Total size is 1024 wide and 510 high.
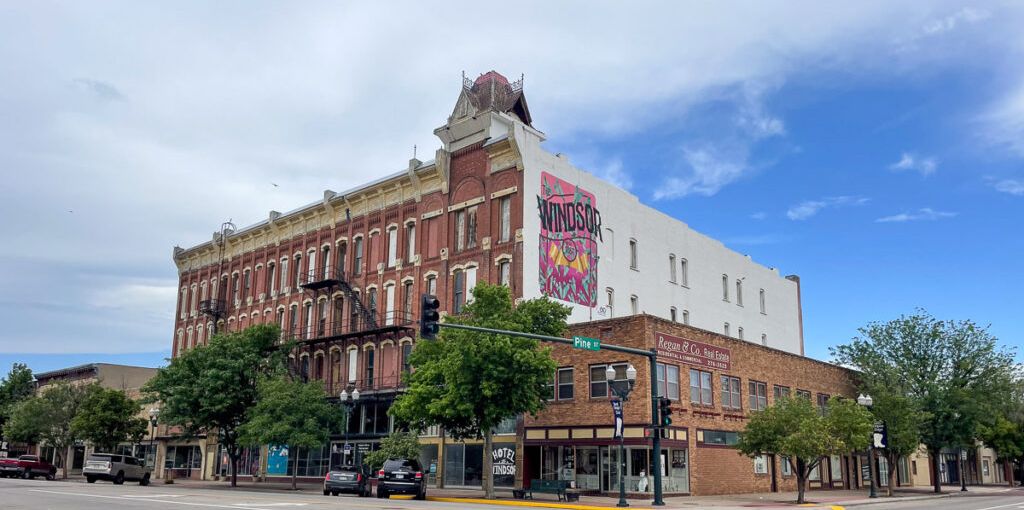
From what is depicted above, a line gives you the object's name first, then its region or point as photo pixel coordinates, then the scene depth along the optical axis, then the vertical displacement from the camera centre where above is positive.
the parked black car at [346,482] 34.38 -2.37
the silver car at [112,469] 43.00 -2.36
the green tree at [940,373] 45.06 +2.97
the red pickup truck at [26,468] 48.94 -2.65
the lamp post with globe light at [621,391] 27.41 +1.24
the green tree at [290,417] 41.81 +0.33
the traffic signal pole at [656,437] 27.22 -0.39
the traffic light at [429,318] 20.16 +2.53
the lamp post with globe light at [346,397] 39.19 +1.23
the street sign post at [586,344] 25.34 +2.45
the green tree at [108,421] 54.75 +0.13
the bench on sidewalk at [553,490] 30.99 -2.42
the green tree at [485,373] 31.27 +1.95
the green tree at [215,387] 45.81 +2.01
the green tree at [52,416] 57.19 +0.45
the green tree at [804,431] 30.81 -0.20
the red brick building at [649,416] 34.56 +0.34
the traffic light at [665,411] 27.14 +0.47
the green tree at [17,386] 75.88 +3.27
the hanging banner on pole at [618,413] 28.92 +0.42
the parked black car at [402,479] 31.80 -2.08
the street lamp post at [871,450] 33.09 -1.02
